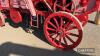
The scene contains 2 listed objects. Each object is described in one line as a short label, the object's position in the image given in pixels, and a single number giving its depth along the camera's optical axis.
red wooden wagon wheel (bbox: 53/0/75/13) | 3.51
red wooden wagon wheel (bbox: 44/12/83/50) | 3.36
